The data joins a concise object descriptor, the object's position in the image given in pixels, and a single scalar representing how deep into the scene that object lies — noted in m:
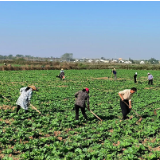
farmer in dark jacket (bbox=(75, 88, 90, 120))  8.89
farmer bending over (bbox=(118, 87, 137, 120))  9.21
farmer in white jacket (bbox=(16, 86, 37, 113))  9.16
